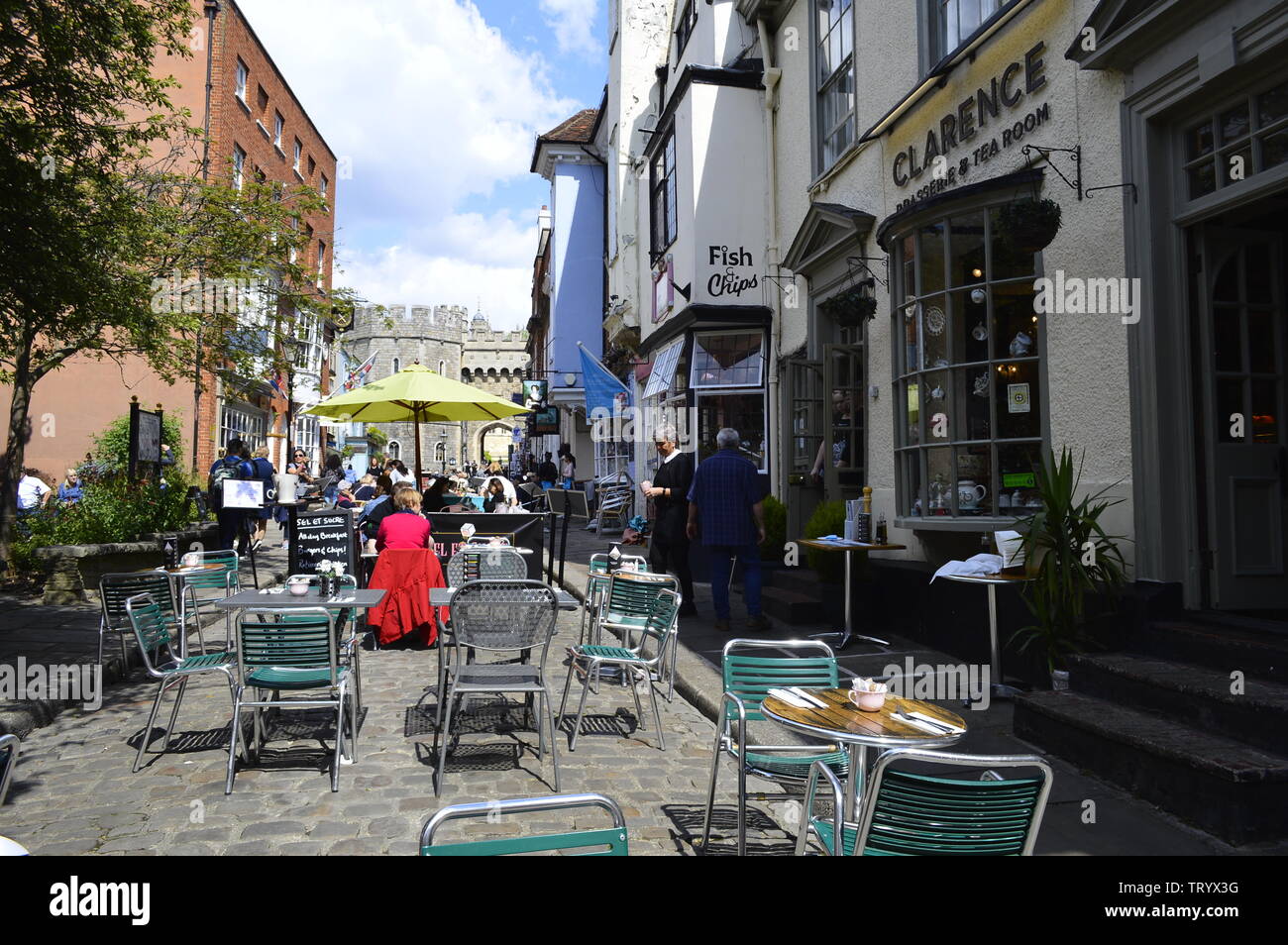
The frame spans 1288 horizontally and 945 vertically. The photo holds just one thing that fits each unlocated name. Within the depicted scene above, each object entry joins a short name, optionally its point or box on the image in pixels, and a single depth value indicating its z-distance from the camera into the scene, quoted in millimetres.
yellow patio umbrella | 10375
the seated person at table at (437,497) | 11047
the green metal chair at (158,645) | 5117
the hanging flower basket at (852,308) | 8562
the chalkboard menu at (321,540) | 9578
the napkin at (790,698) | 3425
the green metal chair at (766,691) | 3771
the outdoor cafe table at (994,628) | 5633
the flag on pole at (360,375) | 26019
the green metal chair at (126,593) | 5988
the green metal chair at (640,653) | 5457
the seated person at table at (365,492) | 14938
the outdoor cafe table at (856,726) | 2943
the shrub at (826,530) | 8367
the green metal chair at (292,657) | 4805
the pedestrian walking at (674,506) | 9422
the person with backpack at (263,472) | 13633
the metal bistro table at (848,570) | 7371
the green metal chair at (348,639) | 5488
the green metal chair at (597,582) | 7177
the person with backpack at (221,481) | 12141
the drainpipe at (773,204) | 12203
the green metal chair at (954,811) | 2318
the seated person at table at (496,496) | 12608
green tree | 6547
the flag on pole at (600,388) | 18016
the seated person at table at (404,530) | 7824
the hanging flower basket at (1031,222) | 5844
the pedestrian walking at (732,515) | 8297
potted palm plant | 5383
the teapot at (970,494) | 6891
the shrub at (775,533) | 10633
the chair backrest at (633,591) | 6277
